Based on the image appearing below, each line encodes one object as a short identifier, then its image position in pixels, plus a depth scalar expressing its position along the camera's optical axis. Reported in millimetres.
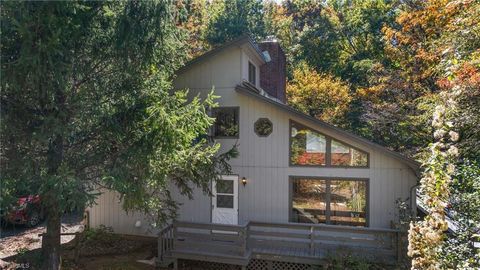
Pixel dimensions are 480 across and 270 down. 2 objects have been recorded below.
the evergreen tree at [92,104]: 5566
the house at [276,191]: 8922
